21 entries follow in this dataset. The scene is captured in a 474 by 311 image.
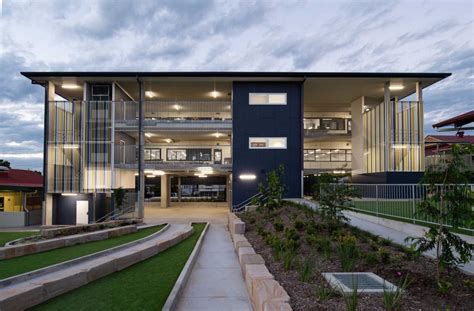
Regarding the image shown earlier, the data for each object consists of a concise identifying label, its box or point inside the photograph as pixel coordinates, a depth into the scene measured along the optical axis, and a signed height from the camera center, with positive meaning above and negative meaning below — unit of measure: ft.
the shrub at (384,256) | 21.58 -5.90
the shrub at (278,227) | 36.40 -6.51
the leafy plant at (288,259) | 21.76 -6.36
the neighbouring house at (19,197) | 76.64 -7.46
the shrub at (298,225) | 34.65 -6.01
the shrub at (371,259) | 21.77 -6.11
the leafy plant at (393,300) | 14.44 -6.02
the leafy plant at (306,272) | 19.06 -6.32
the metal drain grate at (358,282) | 16.75 -6.43
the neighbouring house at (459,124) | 45.15 +7.53
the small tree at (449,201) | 16.52 -1.61
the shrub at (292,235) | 29.18 -6.07
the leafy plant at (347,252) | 21.21 -6.06
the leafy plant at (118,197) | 72.23 -6.14
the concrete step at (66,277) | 17.03 -7.35
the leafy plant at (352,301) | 14.09 -6.06
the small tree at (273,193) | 52.85 -3.82
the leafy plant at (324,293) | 15.81 -6.26
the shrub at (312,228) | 31.22 -5.88
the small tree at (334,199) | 32.86 -2.96
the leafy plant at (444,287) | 15.80 -5.86
